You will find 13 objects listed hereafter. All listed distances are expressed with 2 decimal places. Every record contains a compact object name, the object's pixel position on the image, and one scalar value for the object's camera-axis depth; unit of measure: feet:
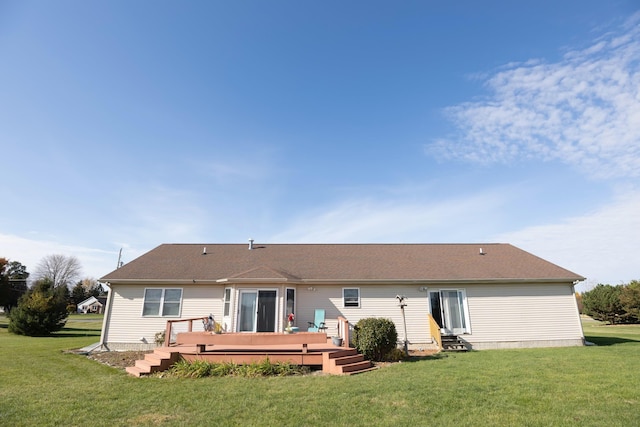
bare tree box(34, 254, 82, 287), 229.04
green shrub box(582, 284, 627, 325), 109.50
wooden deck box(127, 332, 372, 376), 32.58
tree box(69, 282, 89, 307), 204.33
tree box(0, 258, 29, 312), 115.65
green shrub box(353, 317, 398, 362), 37.50
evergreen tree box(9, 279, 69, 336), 75.76
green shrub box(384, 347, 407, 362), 38.32
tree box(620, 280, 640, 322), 100.53
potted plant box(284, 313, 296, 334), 45.34
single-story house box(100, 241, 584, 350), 49.01
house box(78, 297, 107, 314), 205.05
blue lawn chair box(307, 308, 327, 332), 48.75
